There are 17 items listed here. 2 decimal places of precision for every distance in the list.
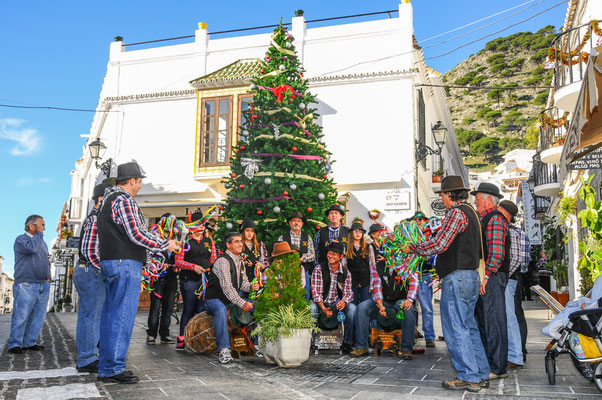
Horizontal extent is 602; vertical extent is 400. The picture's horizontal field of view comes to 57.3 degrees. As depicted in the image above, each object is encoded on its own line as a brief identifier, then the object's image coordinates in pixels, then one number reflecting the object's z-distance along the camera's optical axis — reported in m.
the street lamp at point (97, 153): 16.27
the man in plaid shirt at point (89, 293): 5.63
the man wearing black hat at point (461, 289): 4.95
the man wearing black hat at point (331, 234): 8.23
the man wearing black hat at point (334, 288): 7.49
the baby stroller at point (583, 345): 4.75
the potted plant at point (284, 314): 6.16
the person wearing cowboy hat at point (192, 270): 8.05
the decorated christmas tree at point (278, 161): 11.02
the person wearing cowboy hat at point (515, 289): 6.24
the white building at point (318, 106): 17.23
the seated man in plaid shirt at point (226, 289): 6.60
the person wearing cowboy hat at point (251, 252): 7.99
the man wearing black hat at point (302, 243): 7.99
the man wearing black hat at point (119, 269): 4.95
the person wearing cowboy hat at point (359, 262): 7.65
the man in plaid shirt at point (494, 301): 5.52
